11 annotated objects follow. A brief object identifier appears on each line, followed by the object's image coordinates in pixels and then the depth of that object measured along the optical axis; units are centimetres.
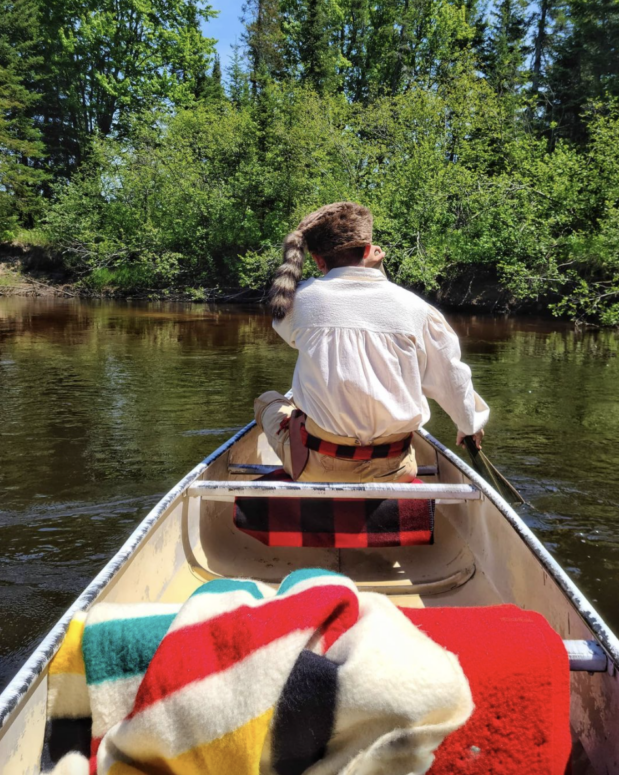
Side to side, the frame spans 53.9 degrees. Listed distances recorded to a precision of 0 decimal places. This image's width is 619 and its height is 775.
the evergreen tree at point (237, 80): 2975
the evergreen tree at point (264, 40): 3008
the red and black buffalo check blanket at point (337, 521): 274
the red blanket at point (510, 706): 117
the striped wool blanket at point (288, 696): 111
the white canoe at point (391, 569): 140
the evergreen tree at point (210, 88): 3366
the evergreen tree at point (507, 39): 2884
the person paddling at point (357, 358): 253
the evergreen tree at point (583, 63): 2512
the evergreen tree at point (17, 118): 3012
